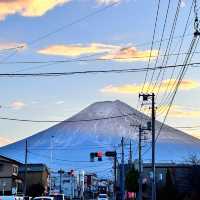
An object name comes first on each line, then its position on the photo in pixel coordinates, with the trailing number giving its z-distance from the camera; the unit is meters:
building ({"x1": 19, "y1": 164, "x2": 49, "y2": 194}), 140.54
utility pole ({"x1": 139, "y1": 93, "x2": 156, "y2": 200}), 53.62
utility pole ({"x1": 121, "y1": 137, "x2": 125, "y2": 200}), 99.47
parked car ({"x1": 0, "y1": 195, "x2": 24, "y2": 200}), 43.81
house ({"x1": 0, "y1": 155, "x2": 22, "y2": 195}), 109.51
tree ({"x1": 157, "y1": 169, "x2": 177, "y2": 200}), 75.73
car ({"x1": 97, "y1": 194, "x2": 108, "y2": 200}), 117.25
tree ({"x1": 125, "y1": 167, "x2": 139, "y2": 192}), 99.99
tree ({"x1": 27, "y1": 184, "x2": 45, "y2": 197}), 119.81
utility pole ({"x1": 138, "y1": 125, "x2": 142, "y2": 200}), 66.75
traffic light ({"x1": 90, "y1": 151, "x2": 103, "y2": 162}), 83.81
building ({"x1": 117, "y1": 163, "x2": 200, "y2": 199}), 69.72
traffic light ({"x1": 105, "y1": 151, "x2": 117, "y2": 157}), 92.29
